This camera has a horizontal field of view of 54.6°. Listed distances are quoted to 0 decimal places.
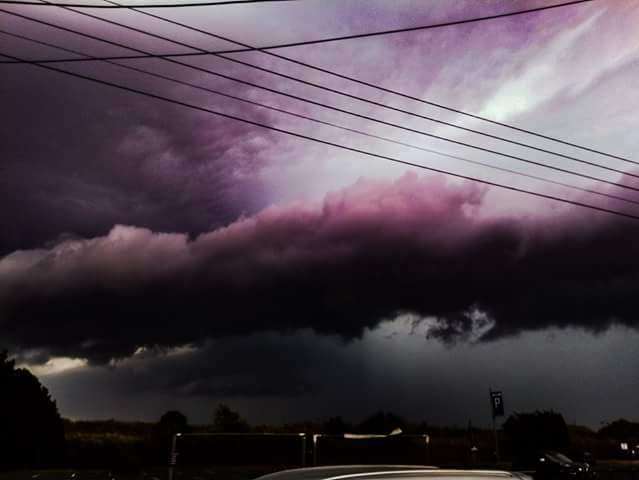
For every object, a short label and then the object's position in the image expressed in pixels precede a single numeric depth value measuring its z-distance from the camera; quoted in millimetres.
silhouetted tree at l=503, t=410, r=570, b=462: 43991
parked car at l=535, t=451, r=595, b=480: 26562
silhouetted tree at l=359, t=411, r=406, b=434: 43909
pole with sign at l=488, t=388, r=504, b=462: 31375
